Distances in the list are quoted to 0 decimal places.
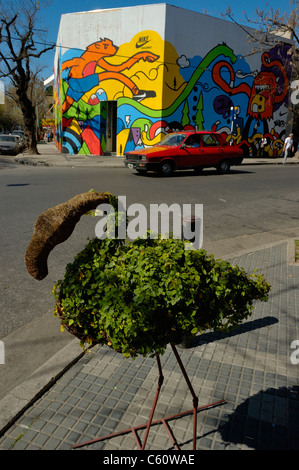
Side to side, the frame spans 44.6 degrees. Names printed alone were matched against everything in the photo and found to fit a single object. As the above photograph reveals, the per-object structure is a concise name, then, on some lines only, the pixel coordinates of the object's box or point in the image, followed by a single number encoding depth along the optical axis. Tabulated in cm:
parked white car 2553
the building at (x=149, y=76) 2098
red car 1459
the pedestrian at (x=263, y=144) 2584
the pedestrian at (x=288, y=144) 2057
